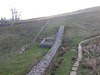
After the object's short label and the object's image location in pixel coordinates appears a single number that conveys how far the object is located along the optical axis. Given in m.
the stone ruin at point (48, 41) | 16.23
